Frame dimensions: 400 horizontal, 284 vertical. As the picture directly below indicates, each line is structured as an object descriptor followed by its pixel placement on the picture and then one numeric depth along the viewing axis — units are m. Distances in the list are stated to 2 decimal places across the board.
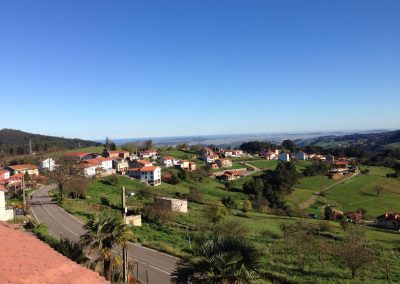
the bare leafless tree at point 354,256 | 22.74
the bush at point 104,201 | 45.11
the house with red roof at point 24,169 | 79.21
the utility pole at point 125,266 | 15.88
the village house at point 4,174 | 73.54
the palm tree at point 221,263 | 11.11
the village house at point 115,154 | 101.74
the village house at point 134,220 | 34.57
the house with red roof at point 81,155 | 97.43
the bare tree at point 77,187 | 48.79
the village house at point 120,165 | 87.00
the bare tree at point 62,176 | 47.41
